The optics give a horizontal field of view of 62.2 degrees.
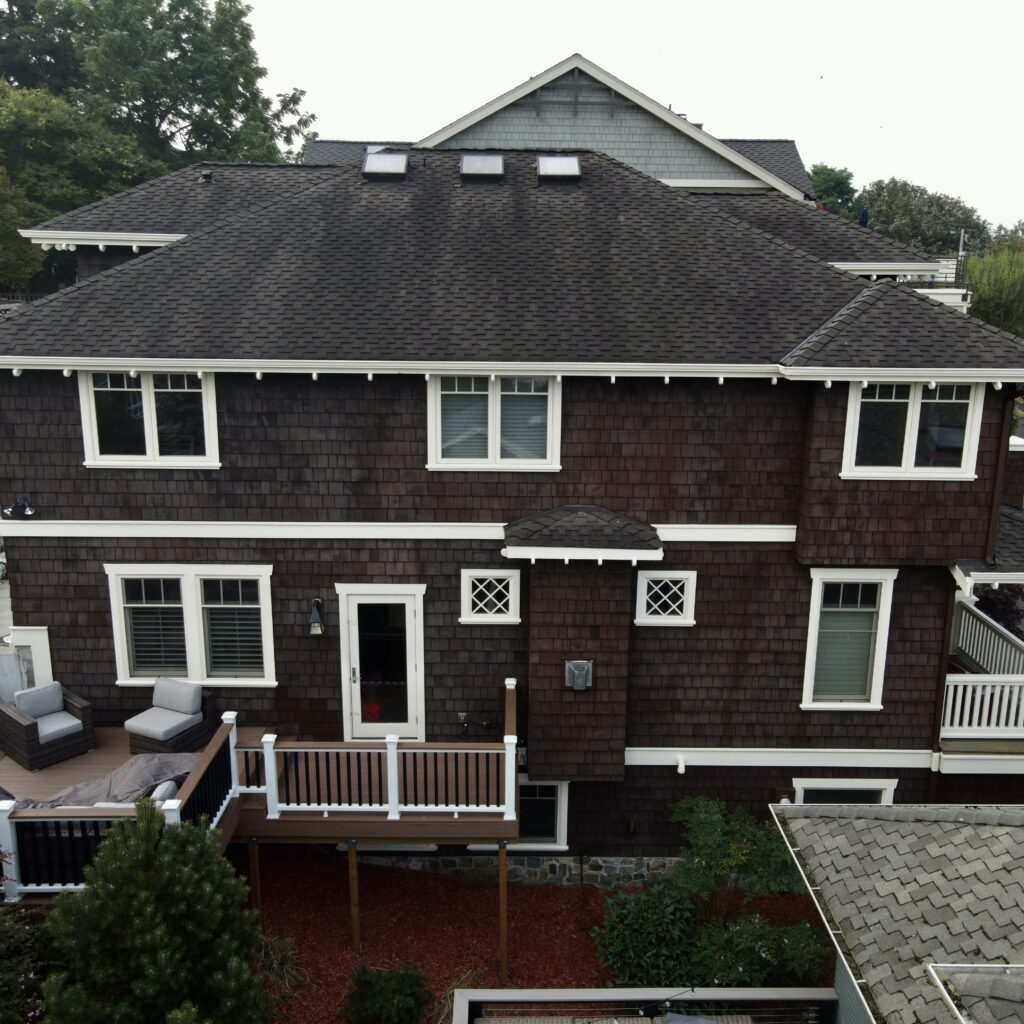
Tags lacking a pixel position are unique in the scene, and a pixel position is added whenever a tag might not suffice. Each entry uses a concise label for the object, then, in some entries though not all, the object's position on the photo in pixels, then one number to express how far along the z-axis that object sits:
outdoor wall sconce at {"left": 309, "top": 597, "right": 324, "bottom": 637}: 10.06
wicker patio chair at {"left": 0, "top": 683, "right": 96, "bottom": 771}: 9.34
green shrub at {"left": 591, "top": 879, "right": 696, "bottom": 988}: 9.19
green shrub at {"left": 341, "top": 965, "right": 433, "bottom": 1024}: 8.16
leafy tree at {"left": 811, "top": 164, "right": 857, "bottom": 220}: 63.53
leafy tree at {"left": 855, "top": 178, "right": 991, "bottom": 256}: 56.56
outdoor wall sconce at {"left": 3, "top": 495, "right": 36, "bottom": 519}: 9.73
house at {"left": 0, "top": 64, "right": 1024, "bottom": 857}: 9.42
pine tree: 6.20
